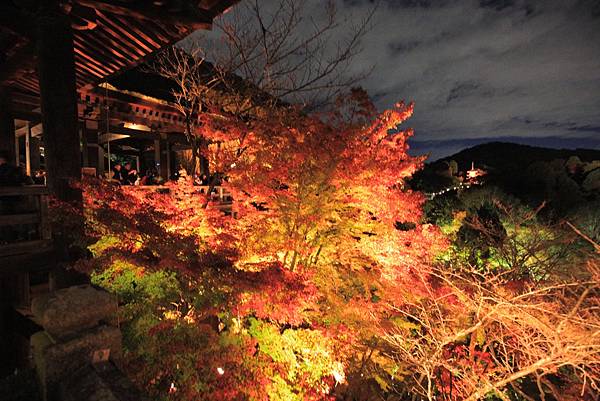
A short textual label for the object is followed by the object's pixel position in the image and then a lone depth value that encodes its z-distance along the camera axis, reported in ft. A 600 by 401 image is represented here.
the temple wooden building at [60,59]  15.69
